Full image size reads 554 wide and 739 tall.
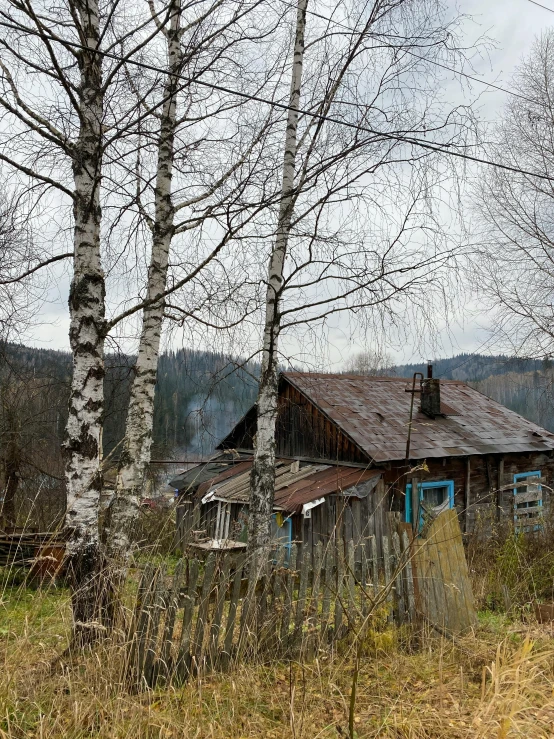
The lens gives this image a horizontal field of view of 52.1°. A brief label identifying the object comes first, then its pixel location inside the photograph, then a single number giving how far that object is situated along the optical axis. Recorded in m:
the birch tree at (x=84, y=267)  3.91
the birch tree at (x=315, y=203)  5.79
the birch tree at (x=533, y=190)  10.80
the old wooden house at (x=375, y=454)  13.04
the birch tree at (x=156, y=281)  5.34
